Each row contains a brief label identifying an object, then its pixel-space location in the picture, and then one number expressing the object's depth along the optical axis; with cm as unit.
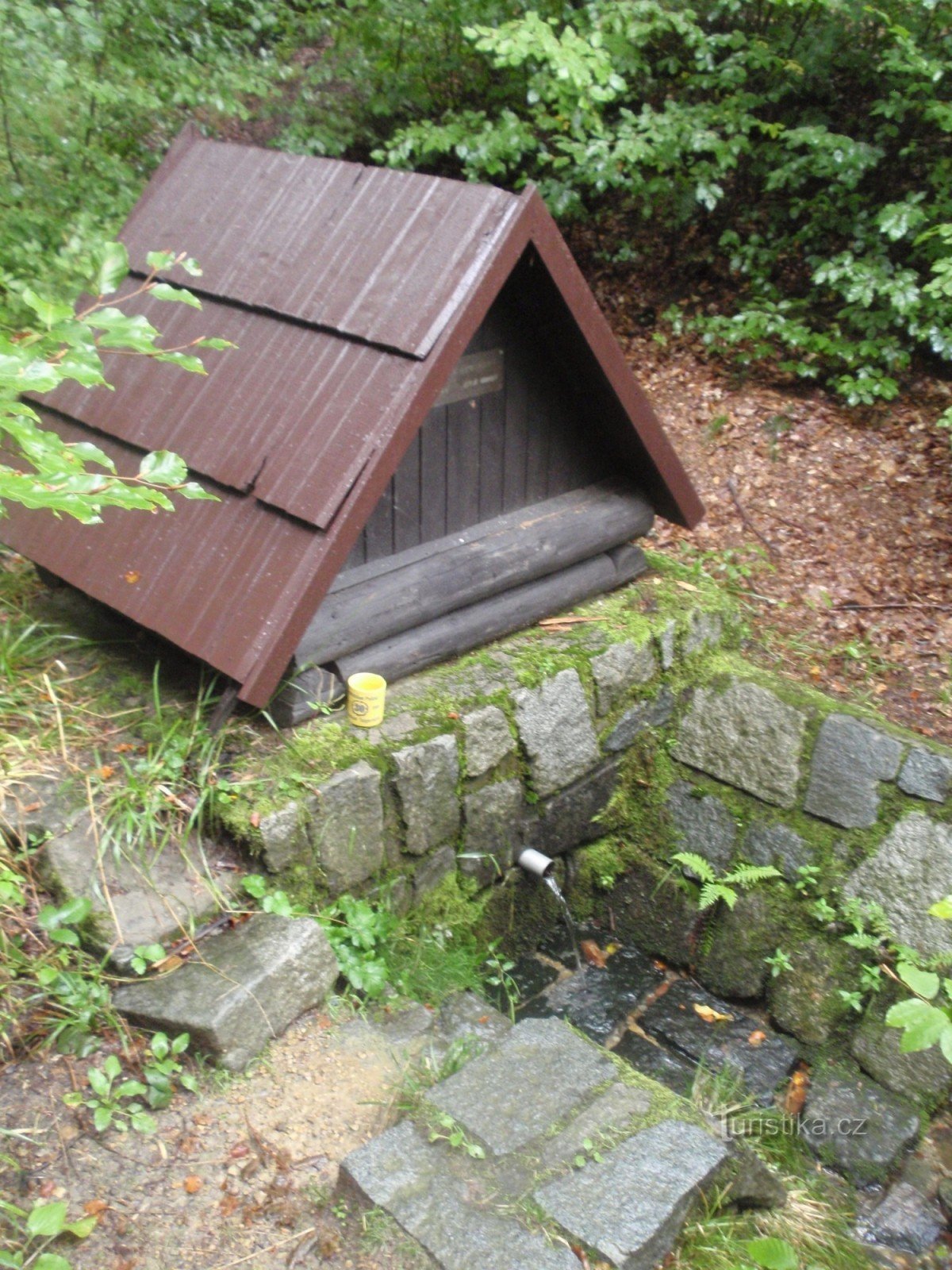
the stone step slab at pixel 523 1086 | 241
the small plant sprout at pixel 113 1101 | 248
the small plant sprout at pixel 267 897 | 295
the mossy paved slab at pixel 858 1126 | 343
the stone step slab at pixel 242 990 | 263
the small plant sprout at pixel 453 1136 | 233
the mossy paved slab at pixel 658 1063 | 371
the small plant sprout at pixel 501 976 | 361
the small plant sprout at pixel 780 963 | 397
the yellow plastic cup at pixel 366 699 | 325
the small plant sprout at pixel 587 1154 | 232
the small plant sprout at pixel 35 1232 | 212
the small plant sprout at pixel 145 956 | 272
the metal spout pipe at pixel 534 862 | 391
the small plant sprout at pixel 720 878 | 404
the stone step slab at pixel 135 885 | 280
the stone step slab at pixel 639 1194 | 216
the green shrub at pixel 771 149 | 520
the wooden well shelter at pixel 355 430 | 292
